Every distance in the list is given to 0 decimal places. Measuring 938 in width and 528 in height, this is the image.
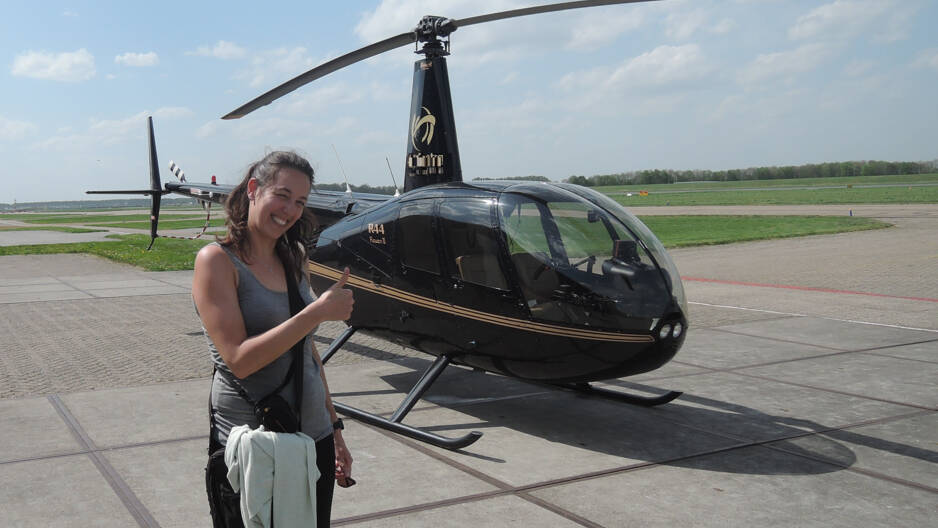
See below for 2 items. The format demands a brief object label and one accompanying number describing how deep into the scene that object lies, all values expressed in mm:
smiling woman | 2229
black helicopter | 5453
